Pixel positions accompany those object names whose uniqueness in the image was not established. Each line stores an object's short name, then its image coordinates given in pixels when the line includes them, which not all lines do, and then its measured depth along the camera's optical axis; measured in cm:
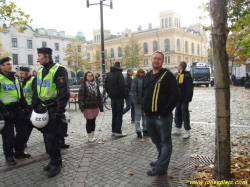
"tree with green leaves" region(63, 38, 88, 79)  4923
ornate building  6234
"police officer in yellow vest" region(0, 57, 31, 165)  452
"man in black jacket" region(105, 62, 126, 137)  632
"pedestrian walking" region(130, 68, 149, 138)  616
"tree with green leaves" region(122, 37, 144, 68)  5556
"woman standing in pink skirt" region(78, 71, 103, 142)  576
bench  1138
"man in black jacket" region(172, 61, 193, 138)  590
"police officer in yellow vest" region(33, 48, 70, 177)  395
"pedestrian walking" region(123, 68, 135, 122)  819
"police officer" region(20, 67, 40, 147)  558
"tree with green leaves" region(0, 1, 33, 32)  1112
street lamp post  1463
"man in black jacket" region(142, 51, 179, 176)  366
